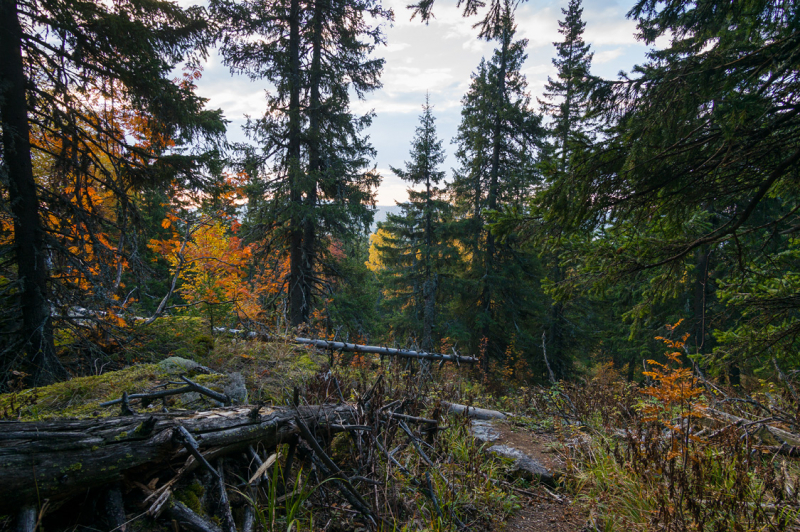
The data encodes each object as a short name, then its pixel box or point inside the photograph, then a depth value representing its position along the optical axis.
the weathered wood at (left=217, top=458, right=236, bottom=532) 1.84
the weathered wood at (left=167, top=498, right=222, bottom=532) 1.78
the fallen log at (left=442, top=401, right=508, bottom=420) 6.53
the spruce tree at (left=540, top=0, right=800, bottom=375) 2.73
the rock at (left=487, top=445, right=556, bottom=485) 4.07
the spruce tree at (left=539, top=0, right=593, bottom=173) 15.38
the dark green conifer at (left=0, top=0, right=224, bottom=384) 4.30
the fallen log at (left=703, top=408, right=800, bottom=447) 3.70
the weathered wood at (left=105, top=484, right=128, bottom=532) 1.67
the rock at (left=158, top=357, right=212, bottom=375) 4.12
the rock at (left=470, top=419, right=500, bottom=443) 5.20
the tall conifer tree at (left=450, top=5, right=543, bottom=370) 15.16
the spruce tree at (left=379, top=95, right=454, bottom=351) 16.93
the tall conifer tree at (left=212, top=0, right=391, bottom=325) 10.66
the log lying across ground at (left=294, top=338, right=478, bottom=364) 7.54
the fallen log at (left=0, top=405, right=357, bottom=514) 1.47
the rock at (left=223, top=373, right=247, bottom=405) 3.67
